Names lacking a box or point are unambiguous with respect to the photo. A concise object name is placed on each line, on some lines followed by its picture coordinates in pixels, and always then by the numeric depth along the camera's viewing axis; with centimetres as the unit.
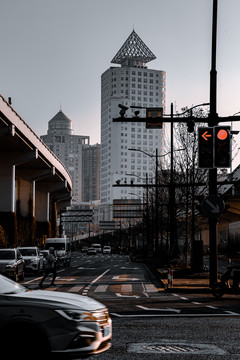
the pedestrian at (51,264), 2597
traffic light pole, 2153
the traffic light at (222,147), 1902
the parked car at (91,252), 11548
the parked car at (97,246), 14629
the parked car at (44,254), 4027
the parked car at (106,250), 12524
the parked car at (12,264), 2802
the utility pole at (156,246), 5804
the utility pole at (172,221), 3581
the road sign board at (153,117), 2039
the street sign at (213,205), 2127
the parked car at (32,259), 3656
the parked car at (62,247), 5053
